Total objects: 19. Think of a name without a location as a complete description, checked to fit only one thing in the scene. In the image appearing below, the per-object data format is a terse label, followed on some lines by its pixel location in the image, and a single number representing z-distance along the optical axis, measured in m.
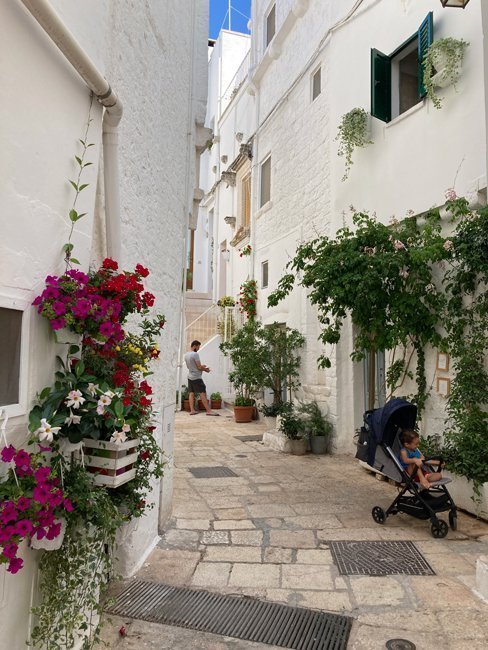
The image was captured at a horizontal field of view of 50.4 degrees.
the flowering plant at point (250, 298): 12.77
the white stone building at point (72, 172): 2.13
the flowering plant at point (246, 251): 13.41
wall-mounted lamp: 4.93
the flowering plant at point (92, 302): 2.26
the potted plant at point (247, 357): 10.12
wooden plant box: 2.46
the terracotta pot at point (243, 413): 11.83
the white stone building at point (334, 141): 6.12
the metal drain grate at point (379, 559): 4.04
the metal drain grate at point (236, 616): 3.15
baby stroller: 4.85
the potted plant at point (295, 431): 8.55
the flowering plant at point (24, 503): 1.82
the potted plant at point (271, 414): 10.55
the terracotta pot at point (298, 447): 8.54
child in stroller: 4.95
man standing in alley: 12.69
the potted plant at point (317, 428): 8.59
